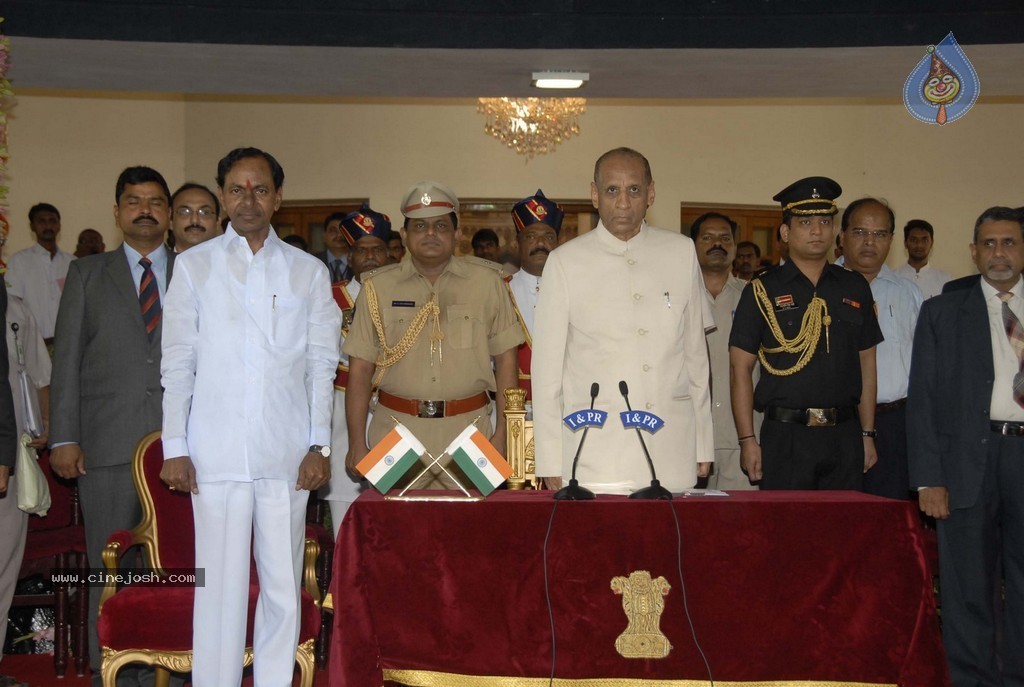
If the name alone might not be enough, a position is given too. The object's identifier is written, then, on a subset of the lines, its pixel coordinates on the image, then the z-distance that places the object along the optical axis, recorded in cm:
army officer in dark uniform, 423
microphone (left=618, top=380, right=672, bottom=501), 332
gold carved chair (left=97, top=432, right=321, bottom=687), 366
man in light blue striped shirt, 510
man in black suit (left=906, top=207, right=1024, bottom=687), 406
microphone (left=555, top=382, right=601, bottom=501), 333
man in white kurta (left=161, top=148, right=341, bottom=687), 348
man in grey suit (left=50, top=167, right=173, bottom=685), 429
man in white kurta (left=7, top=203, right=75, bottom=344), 961
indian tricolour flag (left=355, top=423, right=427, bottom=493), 343
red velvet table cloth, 326
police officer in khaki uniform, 435
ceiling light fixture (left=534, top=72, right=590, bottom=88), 636
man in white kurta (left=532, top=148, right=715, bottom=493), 357
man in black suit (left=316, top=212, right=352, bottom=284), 823
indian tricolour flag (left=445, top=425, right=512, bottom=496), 338
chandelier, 1043
